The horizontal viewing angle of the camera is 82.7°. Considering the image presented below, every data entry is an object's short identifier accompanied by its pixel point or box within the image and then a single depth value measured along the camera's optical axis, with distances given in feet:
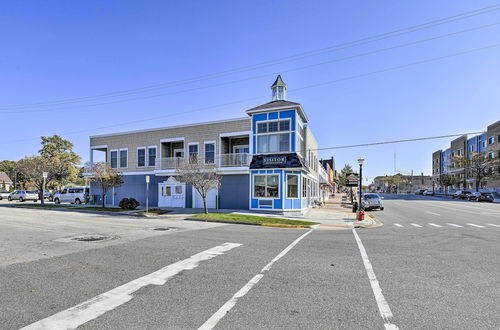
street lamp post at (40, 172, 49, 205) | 89.05
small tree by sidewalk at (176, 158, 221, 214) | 63.52
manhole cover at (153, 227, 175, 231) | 44.14
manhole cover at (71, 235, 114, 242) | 33.37
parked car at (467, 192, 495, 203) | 152.76
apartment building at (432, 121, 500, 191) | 204.54
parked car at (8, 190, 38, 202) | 138.92
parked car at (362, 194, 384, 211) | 92.99
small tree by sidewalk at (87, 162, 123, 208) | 76.59
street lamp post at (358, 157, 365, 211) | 67.22
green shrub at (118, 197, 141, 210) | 77.92
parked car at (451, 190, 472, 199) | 175.28
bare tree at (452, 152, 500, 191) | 191.21
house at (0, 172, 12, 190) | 251.21
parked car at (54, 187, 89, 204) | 106.42
